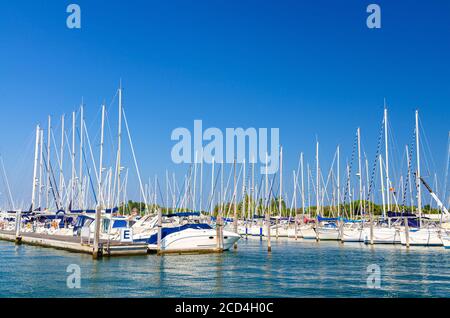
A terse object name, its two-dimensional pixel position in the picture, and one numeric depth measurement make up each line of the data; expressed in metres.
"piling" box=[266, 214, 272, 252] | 48.52
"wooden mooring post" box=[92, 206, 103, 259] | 37.78
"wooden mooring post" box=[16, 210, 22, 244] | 58.78
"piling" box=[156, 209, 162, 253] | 40.47
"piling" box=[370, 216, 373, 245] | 59.52
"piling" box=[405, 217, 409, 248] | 55.96
